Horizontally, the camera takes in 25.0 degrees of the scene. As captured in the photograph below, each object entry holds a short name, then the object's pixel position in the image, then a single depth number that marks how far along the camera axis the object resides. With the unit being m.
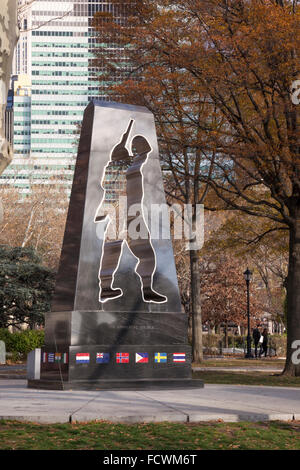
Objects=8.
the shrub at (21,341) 27.66
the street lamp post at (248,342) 36.44
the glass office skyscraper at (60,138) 192.49
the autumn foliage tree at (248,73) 17.64
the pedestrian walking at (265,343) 38.12
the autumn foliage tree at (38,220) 42.88
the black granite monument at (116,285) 14.03
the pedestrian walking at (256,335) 40.28
